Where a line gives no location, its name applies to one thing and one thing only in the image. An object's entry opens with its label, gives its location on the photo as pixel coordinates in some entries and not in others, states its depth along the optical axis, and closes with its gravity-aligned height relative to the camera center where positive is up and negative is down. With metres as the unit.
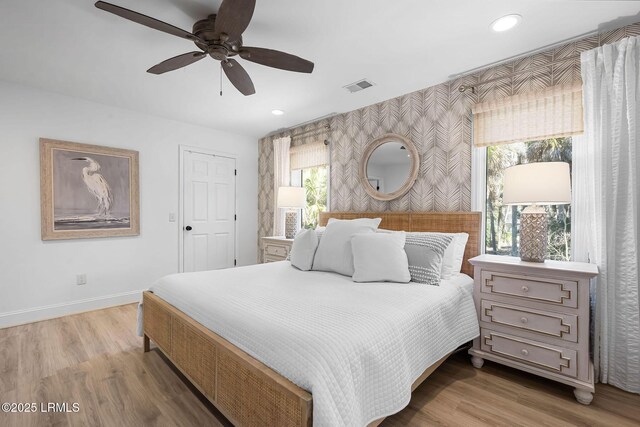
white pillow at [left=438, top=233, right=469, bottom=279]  2.31 -0.38
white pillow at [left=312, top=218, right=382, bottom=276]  2.38 -0.30
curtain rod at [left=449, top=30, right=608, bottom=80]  2.14 +1.24
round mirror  3.13 +0.48
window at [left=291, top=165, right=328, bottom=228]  4.30 +0.33
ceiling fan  1.56 +1.05
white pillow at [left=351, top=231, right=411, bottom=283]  2.13 -0.36
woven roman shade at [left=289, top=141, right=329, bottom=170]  4.04 +0.79
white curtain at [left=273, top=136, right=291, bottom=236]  4.50 +0.59
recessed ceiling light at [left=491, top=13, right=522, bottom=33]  1.92 +1.25
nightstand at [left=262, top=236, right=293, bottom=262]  3.79 -0.50
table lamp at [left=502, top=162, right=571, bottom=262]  1.99 +0.10
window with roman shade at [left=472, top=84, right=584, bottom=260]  2.27 +0.56
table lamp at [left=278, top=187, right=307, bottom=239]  3.99 +0.13
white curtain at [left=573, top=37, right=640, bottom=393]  1.91 +0.05
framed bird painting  3.21 +0.25
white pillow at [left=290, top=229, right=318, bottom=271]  2.61 -0.35
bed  1.15 -0.64
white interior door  4.33 -0.01
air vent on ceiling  2.90 +1.26
